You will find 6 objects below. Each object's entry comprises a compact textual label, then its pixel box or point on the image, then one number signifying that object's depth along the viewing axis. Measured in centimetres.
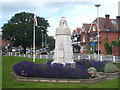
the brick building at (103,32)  5916
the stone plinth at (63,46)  1633
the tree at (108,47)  5272
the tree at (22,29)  5650
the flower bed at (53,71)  1327
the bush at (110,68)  1750
